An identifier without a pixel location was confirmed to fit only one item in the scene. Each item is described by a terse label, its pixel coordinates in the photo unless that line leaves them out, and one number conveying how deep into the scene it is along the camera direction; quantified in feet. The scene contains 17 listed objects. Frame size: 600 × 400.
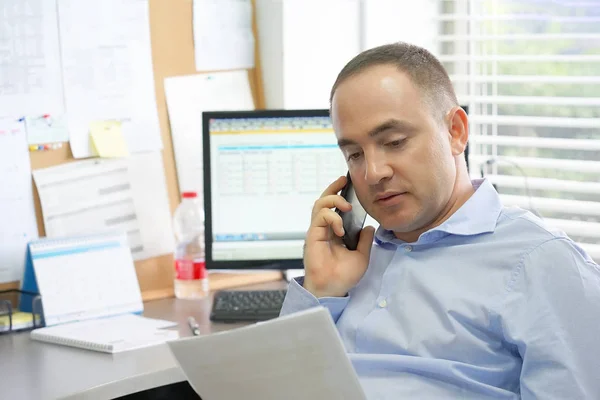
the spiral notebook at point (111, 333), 6.34
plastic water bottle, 7.94
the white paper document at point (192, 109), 8.25
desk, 5.47
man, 4.58
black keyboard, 7.04
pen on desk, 6.69
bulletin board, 8.04
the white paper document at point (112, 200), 7.46
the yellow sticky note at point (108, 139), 7.64
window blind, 7.72
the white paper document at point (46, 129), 7.33
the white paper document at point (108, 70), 7.57
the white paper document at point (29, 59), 7.20
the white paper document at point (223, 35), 8.50
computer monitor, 7.64
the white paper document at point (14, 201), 7.20
